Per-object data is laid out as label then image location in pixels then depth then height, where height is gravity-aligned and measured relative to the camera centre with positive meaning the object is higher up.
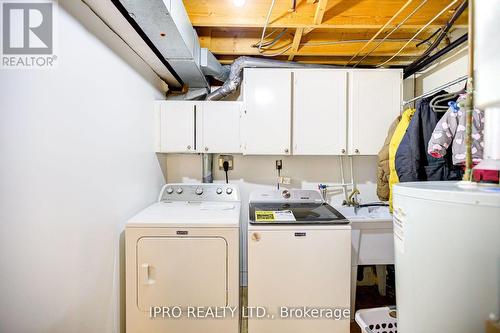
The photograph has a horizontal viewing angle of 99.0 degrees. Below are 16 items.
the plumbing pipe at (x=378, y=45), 1.51 +1.04
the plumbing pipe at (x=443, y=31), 1.39 +1.01
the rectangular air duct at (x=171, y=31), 1.18 +0.85
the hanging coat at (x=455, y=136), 1.25 +0.17
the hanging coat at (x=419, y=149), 1.54 +0.11
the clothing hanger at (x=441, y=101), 1.49 +0.45
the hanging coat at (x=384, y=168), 1.79 -0.04
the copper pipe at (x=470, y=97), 0.87 +0.28
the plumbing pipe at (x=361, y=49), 1.49 +1.02
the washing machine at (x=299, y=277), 1.46 -0.78
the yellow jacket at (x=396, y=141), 1.67 +0.18
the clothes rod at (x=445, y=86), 1.42 +0.56
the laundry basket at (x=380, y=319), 1.47 -1.08
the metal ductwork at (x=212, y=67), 1.89 +0.91
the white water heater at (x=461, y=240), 0.66 -0.26
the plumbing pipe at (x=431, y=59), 1.67 +0.95
